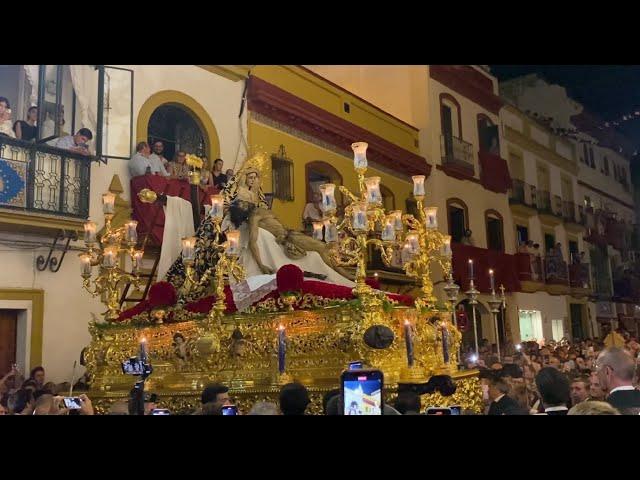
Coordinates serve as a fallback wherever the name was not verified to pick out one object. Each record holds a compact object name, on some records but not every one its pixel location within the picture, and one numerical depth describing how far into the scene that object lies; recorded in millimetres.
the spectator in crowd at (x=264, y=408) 2395
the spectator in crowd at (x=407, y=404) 3010
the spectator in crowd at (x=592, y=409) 2025
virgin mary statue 5910
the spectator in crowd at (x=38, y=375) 6062
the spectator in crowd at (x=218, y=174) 8423
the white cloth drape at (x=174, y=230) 6438
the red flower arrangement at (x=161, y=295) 5504
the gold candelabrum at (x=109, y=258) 5602
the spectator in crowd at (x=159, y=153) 7906
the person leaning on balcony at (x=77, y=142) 6614
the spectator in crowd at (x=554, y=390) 2895
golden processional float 4598
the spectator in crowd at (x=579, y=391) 3854
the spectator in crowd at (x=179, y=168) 7996
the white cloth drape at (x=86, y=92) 6992
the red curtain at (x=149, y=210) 7363
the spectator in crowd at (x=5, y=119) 6297
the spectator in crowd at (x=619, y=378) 2766
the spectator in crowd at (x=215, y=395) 3546
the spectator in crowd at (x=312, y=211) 9219
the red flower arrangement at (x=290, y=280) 4859
